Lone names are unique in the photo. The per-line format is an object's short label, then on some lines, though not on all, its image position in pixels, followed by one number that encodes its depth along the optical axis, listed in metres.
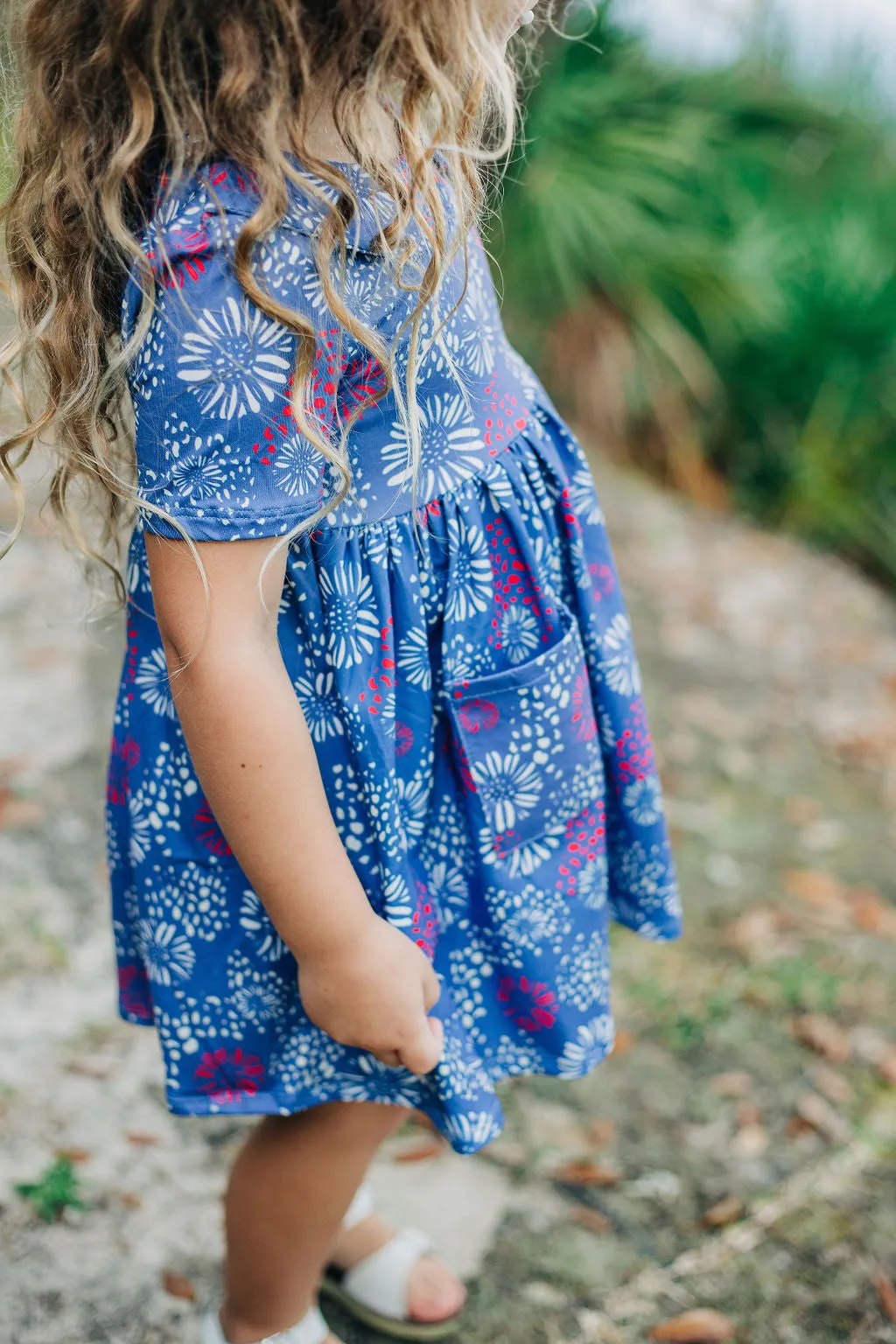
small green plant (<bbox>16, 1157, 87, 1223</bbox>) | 1.75
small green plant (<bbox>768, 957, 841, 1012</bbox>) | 2.40
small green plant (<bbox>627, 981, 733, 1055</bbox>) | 2.26
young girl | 0.99
